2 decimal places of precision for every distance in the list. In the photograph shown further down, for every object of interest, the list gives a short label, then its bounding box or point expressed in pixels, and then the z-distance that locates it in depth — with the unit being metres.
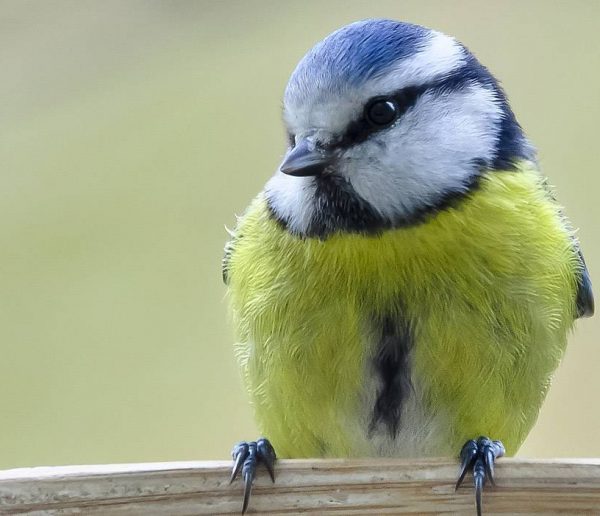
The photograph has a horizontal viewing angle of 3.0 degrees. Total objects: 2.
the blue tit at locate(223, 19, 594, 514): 1.37
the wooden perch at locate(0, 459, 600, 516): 1.36
